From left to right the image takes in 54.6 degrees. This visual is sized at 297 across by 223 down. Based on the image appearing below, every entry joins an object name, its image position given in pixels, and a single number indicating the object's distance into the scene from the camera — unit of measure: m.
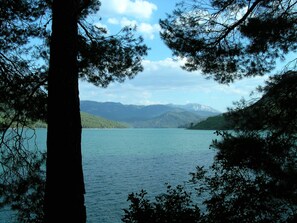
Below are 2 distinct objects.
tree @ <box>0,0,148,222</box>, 3.29
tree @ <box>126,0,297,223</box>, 4.50
